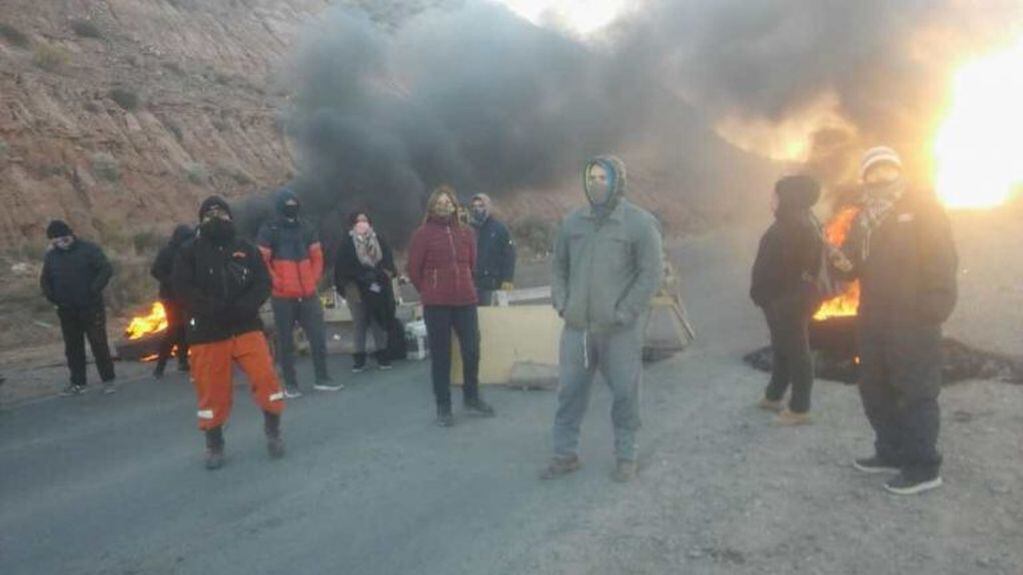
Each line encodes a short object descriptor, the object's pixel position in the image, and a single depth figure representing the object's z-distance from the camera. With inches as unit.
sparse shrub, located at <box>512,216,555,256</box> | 994.7
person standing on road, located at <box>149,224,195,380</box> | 338.3
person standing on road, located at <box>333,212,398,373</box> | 338.3
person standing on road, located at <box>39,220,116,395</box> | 332.5
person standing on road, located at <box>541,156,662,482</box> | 184.7
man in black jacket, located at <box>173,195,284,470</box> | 210.2
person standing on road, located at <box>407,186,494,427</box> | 244.5
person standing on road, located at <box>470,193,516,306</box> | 340.8
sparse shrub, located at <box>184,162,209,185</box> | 879.7
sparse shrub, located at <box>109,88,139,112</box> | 924.0
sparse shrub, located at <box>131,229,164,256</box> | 727.7
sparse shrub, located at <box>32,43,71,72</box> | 912.3
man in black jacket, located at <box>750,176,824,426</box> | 225.0
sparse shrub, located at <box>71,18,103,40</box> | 1043.3
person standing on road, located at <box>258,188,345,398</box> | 296.4
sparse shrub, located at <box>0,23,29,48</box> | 935.7
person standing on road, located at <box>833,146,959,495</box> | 167.8
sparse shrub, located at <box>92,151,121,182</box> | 802.8
